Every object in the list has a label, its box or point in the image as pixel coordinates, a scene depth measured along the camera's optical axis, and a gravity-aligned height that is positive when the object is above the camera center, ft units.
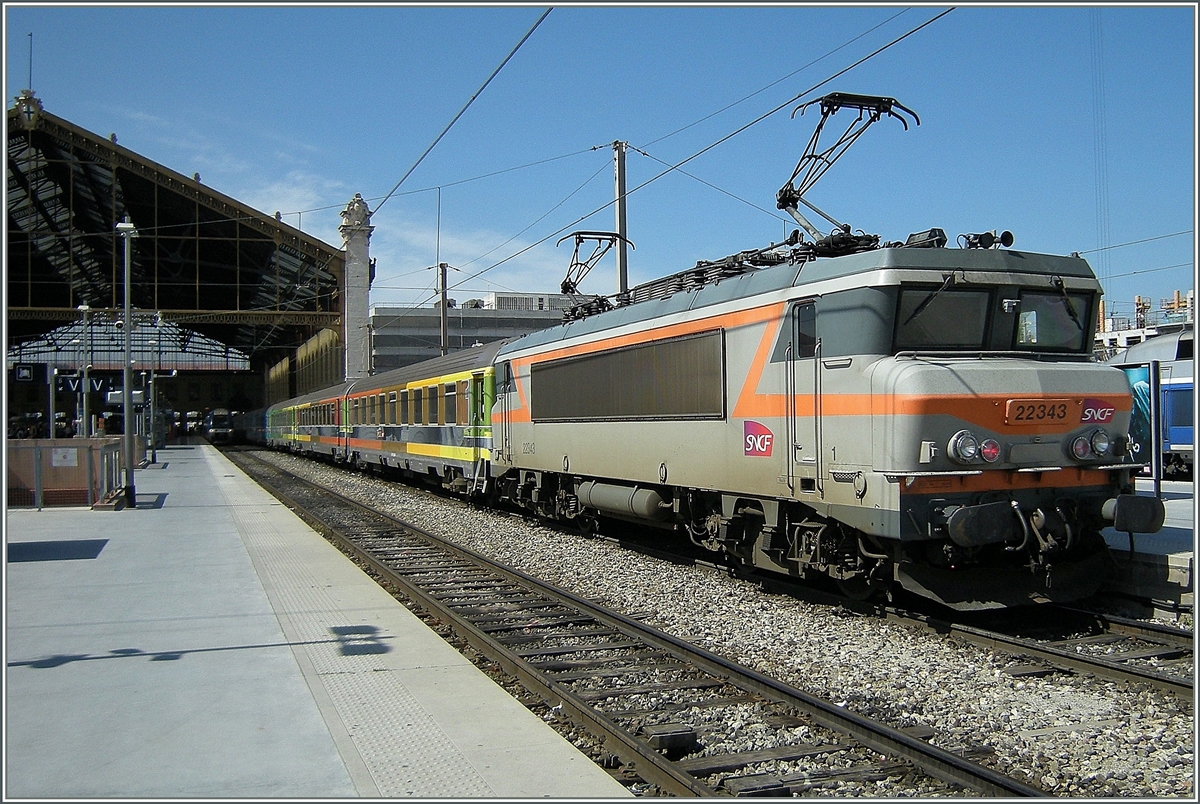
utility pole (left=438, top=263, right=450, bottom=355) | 112.37 +12.67
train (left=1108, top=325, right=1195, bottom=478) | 75.46 +1.84
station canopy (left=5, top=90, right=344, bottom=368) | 130.93 +31.43
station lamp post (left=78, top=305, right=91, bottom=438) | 93.91 +4.41
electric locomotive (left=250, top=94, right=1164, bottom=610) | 25.43 +0.03
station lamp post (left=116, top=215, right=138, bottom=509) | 65.82 +3.09
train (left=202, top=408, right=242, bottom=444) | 282.77 -0.50
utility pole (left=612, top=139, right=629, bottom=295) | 60.70 +13.54
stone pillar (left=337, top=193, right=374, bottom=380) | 152.66 +22.06
